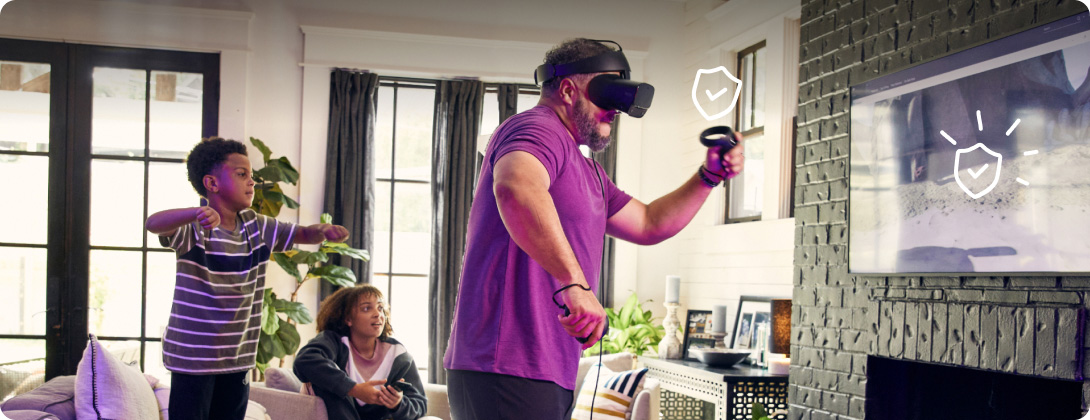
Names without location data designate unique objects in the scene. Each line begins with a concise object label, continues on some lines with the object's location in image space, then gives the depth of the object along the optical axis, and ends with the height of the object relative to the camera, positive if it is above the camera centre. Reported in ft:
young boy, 7.31 -0.76
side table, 12.48 -2.69
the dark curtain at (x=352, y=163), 17.75 +0.75
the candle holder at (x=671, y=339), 15.37 -2.38
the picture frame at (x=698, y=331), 15.19 -2.28
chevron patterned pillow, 11.26 -2.52
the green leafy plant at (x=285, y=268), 15.40 -1.37
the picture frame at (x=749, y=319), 14.75 -1.93
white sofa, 11.19 -2.70
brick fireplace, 7.80 -0.78
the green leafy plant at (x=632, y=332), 16.97 -2.52
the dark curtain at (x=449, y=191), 18.02 +0.23
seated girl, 11.17 -2.28
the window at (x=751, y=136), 16.52 +1.45
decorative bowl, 13.58 -2.36
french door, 16.38 +0.12
